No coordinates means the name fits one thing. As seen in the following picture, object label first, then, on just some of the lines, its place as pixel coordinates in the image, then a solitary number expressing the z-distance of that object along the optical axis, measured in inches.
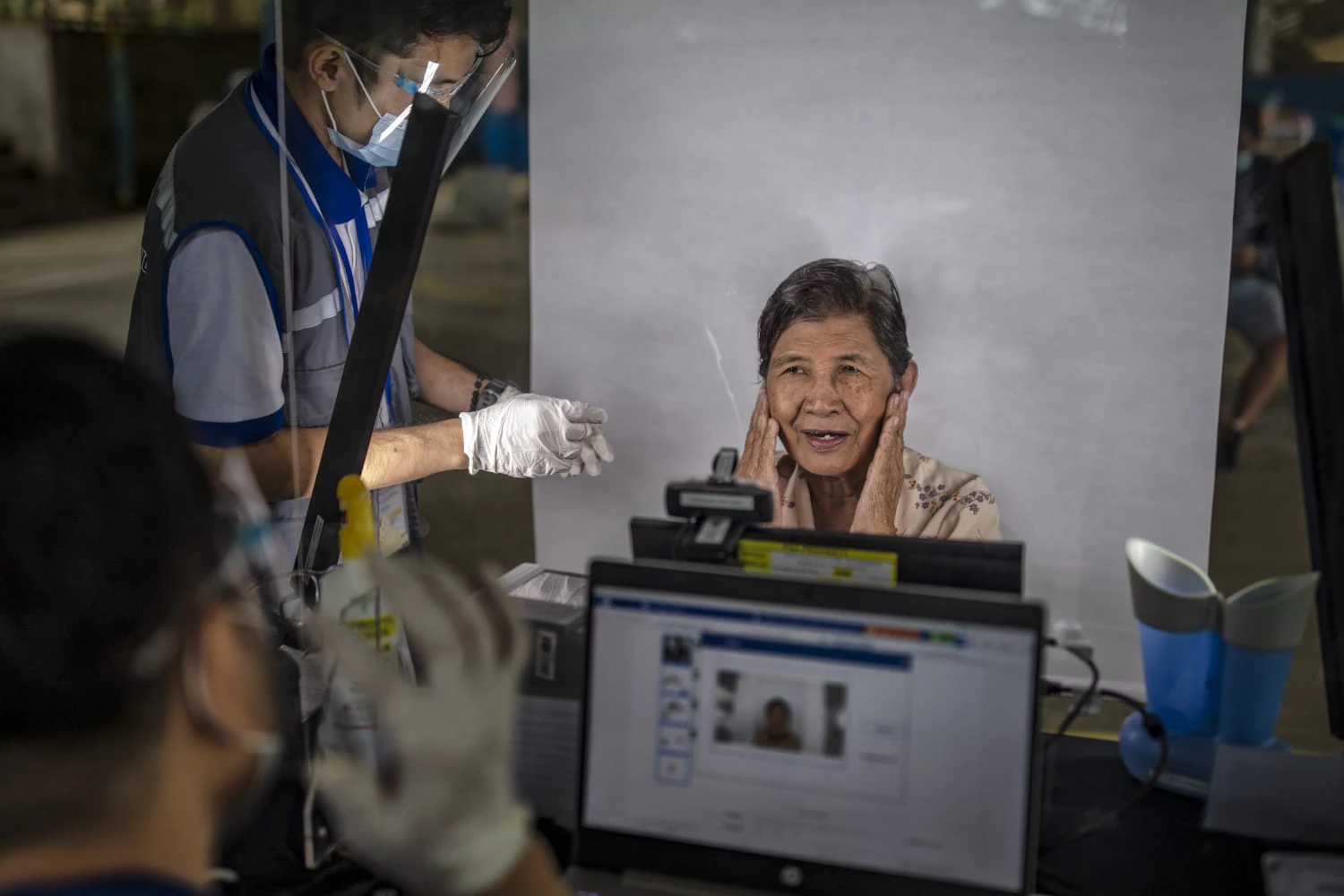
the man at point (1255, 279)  70.6
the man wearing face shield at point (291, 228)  75.1
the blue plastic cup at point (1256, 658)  53.6
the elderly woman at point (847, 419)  79.4
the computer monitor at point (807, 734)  39.5
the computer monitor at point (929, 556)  46.8
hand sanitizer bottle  50.5
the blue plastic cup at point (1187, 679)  56.5
